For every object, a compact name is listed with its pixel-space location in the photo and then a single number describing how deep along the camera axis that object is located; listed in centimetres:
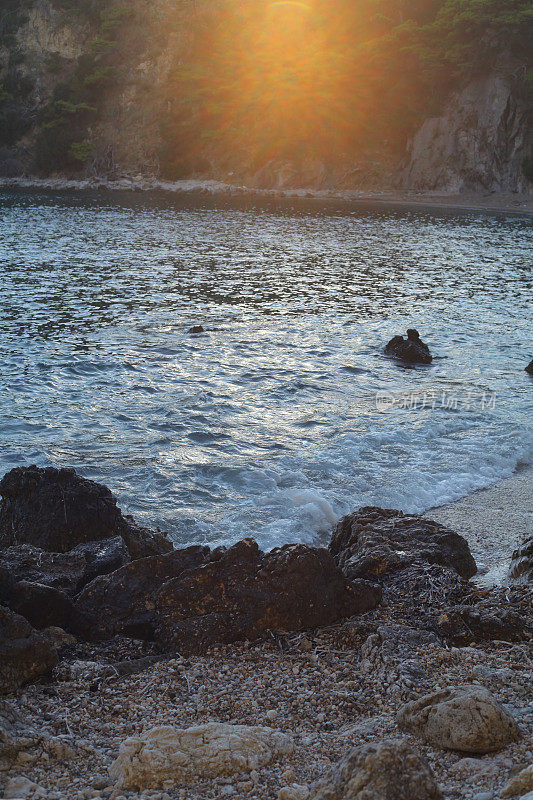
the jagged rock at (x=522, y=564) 548
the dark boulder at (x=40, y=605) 465
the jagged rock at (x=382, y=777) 273
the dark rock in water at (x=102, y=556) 551
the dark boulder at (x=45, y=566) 530
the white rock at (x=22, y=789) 301
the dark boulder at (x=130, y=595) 477
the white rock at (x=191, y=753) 313
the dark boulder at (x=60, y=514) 627
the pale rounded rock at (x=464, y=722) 320
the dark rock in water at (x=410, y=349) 1445
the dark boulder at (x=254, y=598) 463
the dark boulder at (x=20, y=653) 395
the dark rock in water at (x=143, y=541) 623
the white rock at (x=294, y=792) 298
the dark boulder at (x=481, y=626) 444
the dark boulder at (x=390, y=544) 545
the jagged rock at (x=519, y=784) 275
